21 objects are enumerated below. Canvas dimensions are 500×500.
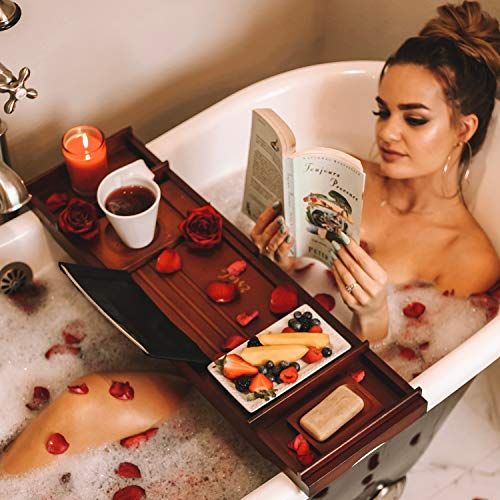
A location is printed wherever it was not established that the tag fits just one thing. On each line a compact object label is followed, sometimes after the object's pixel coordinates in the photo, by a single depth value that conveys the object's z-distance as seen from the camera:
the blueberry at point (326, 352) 1.54
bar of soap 1.44
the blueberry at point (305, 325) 1.58
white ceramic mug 1.70
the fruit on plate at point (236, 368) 1.51
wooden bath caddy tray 1.45
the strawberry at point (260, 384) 1.49
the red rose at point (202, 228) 1.75
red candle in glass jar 1.83
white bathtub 2.06
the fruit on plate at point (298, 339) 1.54
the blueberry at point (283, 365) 1.52
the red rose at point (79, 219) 1.78
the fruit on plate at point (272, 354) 1.52
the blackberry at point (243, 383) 1.50
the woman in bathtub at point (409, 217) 1.68
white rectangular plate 1.48
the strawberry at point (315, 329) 1.57
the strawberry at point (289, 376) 1.50
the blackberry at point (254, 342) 1.55
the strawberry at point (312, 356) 1.53
